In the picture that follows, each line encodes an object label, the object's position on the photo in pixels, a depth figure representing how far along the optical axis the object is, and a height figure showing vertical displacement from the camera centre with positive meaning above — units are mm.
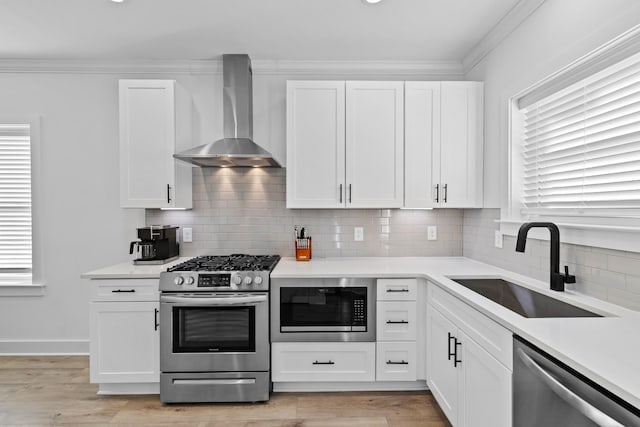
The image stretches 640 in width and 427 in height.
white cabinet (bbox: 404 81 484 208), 3186 +557
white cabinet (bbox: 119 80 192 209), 3139 +558
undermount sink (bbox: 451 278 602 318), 1944 -505
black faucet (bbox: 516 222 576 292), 2041 -263
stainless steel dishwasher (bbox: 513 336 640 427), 1020 -560
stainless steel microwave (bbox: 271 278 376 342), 2824 -726
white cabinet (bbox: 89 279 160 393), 2807 -852
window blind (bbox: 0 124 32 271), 3574 +118
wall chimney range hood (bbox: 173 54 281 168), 3283 +901
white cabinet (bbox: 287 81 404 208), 3176 +572
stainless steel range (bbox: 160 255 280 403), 2732 -881
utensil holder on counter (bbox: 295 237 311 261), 3352 -324
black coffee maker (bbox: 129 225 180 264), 3107 -274
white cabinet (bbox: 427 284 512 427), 1654 -790
